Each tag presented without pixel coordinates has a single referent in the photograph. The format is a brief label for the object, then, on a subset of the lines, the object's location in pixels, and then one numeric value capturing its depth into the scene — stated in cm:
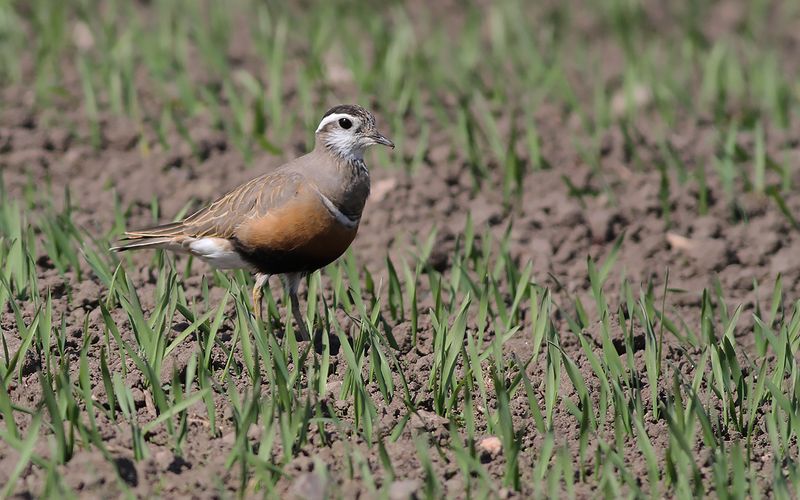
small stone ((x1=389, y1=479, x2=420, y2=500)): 815
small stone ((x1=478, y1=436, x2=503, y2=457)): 917
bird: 1084
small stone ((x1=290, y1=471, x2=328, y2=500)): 812
